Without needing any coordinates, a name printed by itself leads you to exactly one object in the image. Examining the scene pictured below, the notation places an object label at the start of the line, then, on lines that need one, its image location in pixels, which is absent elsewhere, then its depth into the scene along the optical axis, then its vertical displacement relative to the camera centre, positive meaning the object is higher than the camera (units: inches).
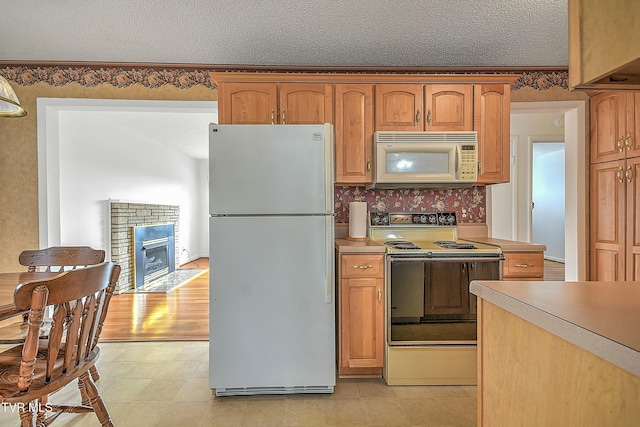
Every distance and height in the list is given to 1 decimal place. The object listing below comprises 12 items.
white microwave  98.6 +15.8
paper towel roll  103.7 -2.4
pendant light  61.7 +22.1
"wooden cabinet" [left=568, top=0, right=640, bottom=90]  23.9 +12.7
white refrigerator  79.0 -9.6
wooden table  52.0 -13.9
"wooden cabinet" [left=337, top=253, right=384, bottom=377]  87.6 -25.5
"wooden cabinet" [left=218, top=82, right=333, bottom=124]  99.8 +32.3
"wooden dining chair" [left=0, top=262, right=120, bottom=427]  46.3 -21.2
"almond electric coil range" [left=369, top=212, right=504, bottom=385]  87.0 -26.5
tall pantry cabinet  102.5 +7.4
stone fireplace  178.4 -11.6
